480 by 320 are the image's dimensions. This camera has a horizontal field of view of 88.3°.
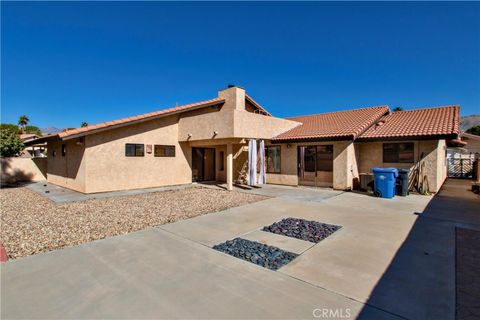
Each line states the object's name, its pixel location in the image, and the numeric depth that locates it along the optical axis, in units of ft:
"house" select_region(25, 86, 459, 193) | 44.55
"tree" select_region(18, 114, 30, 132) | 213.05
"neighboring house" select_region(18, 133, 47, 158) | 98.48
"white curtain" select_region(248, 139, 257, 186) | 51.11
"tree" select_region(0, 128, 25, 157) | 60.80
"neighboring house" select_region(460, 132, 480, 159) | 71.64
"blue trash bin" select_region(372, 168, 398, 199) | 40.50
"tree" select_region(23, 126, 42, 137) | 215.80
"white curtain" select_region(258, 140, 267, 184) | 52.37
